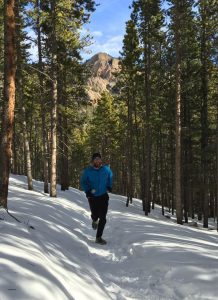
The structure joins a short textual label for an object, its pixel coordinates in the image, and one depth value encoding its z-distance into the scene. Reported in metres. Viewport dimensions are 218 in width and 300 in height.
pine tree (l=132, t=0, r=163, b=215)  24.25
